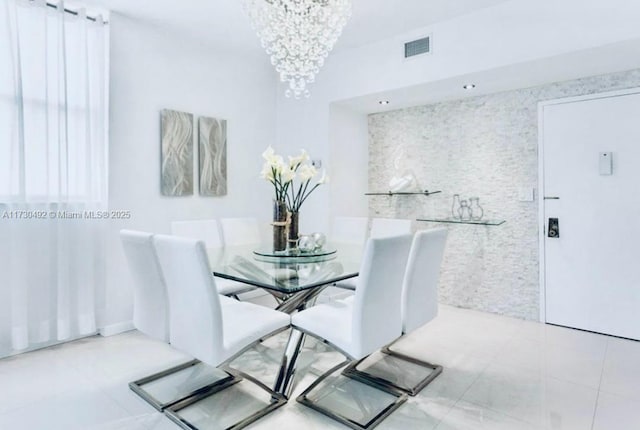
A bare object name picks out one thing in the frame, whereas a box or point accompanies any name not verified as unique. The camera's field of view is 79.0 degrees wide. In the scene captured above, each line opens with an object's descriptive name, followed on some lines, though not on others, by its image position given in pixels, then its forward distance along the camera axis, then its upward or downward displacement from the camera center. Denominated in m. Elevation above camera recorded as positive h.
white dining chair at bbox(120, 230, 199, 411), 2.06 -0.42
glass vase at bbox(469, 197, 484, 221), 3.92 +0.04
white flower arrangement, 2.75 +0.30
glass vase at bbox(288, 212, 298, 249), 2.97 -0.14
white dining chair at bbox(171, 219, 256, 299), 3.11 -0.17
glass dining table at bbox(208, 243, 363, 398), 2.10 -0.34
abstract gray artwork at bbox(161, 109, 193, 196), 3.65 +0.59
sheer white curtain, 2.77 +0.33
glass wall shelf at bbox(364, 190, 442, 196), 4.23 +0.22
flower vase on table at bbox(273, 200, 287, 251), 2.88 -0.09
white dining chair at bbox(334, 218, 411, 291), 3.29 -0.13
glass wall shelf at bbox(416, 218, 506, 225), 3.77 -0.08
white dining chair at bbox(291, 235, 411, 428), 1.90 -0.56
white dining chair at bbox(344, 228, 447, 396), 2.24 -0.46
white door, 3.14 -0.01
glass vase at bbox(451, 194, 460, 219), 4.07 +0.07
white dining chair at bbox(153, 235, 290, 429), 1.79 -0.56
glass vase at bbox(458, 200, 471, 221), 4.00 +0.02
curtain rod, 2.95 +1.59
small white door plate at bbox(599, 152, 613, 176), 3.21 +0.41
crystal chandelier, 2.46 +1.23
